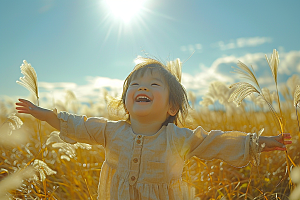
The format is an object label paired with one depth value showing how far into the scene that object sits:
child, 1.63
